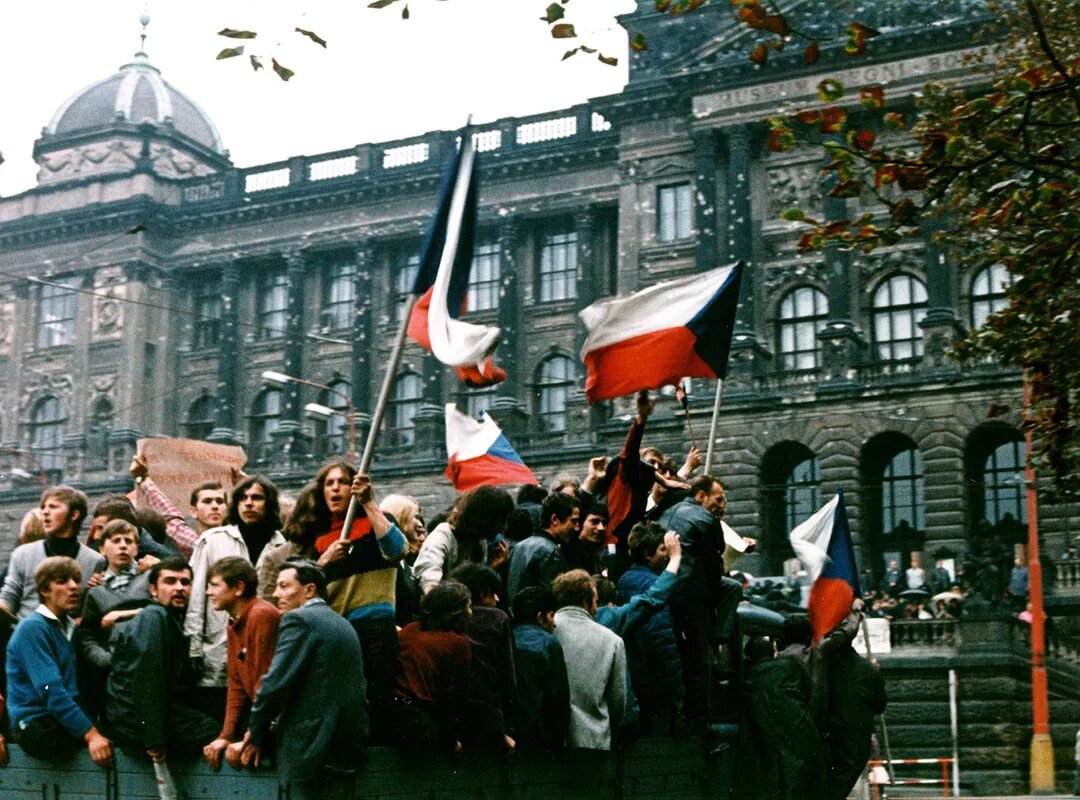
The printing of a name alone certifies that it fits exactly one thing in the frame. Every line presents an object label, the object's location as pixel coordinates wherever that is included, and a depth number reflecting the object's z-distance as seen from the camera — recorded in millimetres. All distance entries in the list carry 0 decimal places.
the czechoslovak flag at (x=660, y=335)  12469
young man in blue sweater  9016
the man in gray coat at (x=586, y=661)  9969
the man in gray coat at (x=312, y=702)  8195
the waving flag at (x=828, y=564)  13453
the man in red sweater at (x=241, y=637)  8578
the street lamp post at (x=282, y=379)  38688
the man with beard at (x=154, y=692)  8812
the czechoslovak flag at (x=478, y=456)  14914
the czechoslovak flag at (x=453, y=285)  9703
